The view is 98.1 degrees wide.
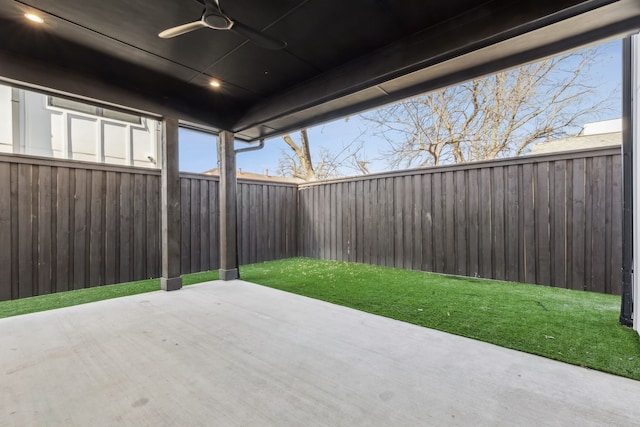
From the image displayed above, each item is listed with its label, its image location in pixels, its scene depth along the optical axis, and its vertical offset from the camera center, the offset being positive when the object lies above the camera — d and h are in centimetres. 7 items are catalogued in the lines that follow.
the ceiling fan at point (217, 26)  187 +135
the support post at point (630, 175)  216 +27
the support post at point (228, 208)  431 +9
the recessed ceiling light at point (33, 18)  207 +150
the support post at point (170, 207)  368 +10
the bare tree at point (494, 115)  626 +250
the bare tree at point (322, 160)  930 +187
